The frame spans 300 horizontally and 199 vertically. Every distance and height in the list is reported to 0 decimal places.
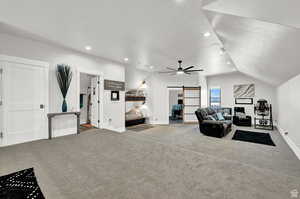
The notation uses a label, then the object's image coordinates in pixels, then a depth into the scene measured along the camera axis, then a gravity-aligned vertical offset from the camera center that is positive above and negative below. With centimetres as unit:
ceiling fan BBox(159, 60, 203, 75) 485 +109
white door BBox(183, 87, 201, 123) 773 -13
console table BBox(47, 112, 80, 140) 346 -55
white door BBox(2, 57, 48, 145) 300 -6
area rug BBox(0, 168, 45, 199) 145 -107
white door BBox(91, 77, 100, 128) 488 -5
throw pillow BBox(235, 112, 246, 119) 658 -78
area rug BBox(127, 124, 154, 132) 623 -141
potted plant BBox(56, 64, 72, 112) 372 +61
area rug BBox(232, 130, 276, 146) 420 -134
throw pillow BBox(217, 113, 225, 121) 591 -80
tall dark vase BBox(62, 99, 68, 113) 376 -21
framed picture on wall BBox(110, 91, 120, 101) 521 +16
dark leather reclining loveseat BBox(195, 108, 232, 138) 465 -98
